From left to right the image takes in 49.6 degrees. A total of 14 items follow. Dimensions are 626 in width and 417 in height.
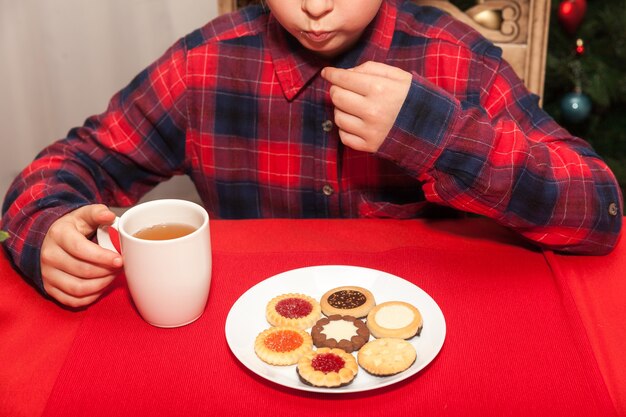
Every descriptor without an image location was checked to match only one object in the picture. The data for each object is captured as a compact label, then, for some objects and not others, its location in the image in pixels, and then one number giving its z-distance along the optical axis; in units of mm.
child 882
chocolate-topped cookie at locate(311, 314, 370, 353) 753
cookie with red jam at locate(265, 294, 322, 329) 804
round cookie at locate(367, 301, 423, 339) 769
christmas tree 1769
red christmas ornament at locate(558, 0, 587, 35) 1698
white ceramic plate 706
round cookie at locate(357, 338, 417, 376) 705
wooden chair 1393
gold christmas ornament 1428
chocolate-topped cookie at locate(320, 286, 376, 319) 818
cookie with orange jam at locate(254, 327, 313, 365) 736
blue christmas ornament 1764
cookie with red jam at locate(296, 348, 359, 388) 688
